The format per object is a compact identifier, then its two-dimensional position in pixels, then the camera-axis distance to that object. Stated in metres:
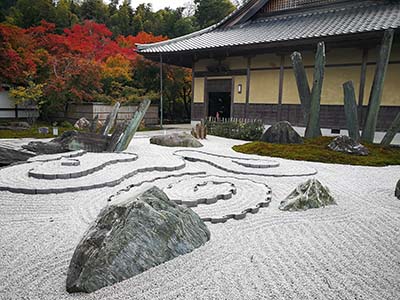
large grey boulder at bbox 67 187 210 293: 2.03
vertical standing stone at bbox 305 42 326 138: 8.16
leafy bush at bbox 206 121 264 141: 10.73
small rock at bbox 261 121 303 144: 8.50
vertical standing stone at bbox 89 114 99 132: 8.23
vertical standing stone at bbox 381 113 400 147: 7.78
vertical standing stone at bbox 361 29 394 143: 8.03
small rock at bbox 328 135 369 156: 7.37
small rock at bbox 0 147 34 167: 7.16
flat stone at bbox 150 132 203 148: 8.50
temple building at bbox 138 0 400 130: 9.79
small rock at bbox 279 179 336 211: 3.72
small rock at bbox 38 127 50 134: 10.35
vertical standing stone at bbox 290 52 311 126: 8.54
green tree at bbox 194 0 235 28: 23.19
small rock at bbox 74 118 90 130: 11.89
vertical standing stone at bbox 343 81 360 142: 8.08
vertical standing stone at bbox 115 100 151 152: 7.06
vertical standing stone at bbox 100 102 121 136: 7.53
